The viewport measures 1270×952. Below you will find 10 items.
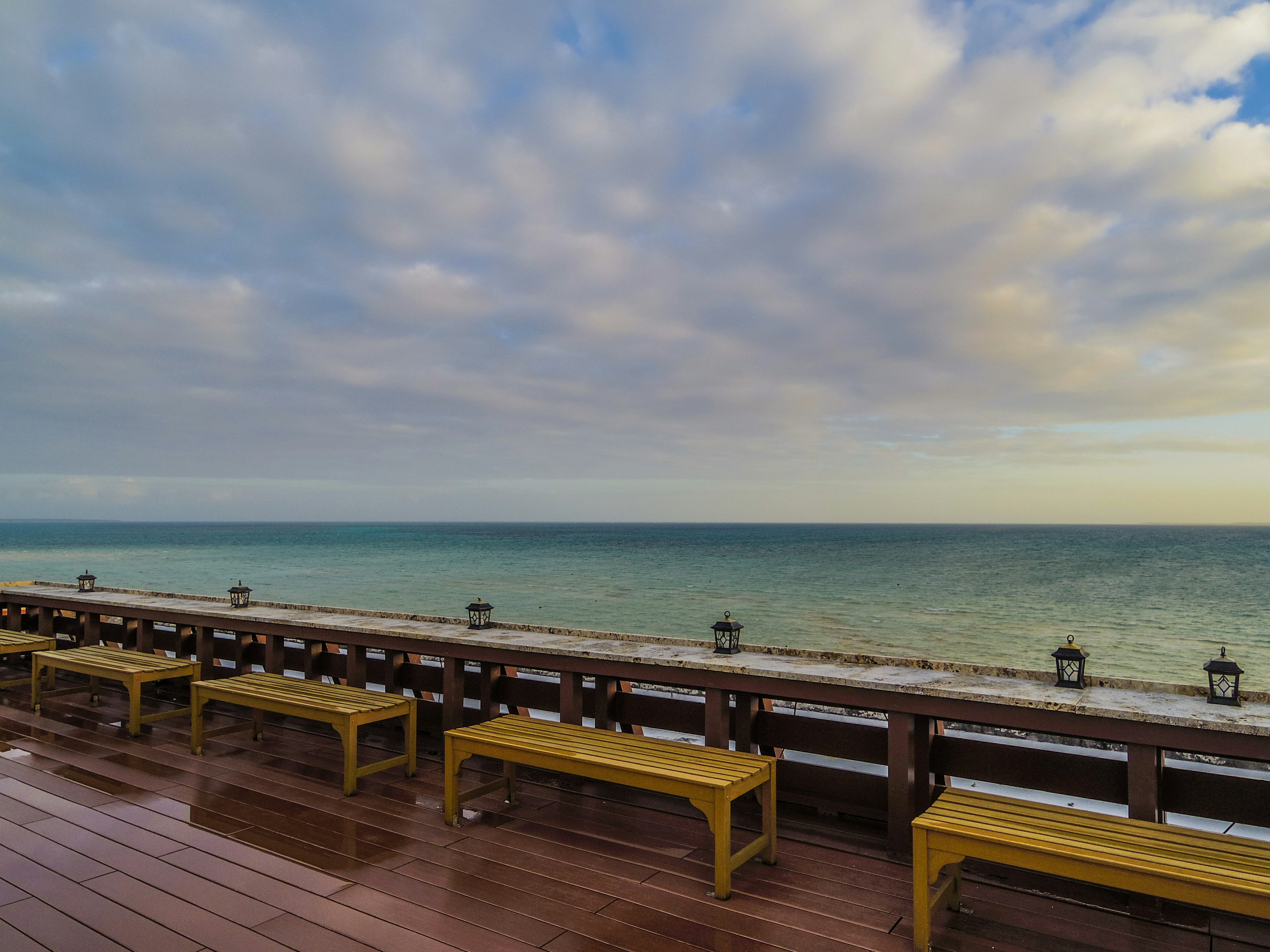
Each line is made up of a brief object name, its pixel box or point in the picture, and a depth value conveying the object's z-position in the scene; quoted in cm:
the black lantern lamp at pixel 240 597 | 550
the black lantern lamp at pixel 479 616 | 439
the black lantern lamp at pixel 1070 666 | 276
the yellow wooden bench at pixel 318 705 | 359
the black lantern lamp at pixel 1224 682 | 253
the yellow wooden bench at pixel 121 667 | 459
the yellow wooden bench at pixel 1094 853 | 183
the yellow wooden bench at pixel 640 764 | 256
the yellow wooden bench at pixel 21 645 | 576
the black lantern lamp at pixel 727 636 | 359
